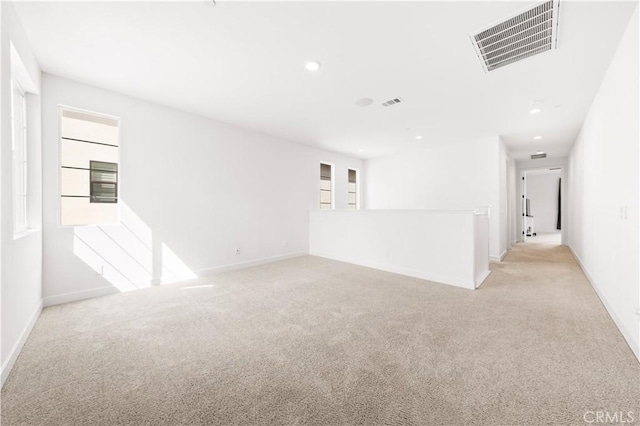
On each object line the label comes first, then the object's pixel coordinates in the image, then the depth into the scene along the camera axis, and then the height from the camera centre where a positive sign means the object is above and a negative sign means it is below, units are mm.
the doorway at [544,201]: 11838 +479
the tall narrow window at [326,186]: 6900 +695
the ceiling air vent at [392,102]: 3646 +1605
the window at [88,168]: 3174 +568
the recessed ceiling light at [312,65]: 2727 +1587
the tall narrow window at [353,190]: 7843 +664
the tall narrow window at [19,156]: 2492 +570
